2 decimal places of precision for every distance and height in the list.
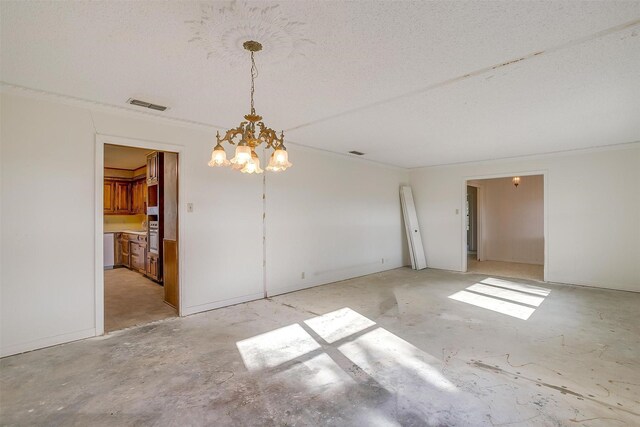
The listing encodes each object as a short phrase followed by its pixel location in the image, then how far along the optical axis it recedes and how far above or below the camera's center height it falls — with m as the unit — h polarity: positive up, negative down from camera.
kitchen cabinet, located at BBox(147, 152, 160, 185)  5.79 +0.89
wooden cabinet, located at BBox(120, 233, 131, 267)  7.30 -0.91
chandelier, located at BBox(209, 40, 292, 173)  2.04 +0.44
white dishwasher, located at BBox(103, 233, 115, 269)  7.25 -0.91
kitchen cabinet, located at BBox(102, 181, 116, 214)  7.58 +0.40
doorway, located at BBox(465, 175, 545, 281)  7.75 -0.30
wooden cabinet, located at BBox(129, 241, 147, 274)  6.42 -0.93
